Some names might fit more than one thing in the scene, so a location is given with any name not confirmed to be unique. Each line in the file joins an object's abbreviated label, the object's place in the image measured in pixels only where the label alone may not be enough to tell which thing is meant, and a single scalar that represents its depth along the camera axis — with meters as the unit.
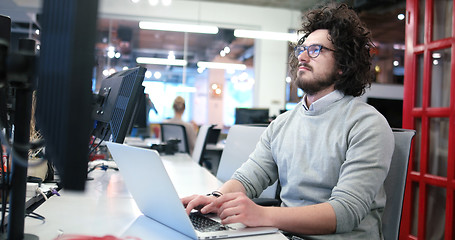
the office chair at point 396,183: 1.20
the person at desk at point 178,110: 4.76
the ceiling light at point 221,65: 7.78
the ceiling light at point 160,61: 7.52
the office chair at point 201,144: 2.96
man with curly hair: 1.04
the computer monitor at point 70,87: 0.50
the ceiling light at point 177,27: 6.37
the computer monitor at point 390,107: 4.68
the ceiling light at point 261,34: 6.56
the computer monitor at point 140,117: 1.57
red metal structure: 2.35
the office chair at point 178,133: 3.96
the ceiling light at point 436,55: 2.52
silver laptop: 0.84
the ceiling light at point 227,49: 7.68
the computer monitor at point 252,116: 4.72
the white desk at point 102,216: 0.90
